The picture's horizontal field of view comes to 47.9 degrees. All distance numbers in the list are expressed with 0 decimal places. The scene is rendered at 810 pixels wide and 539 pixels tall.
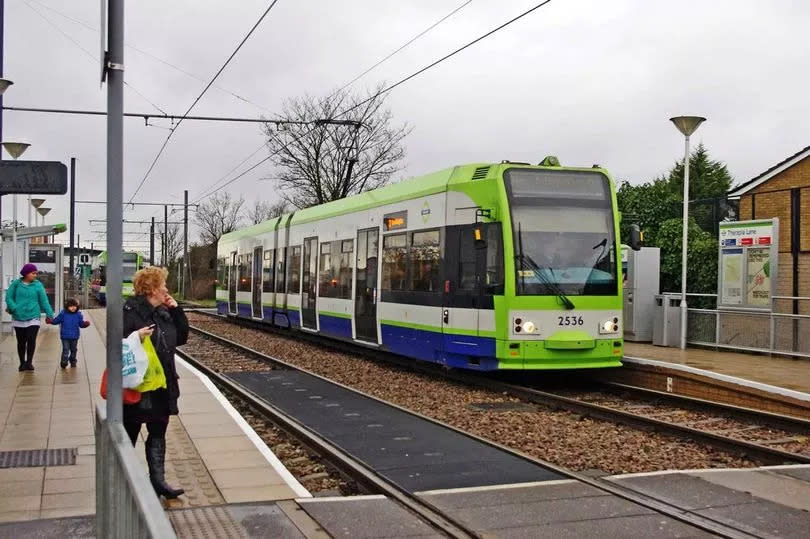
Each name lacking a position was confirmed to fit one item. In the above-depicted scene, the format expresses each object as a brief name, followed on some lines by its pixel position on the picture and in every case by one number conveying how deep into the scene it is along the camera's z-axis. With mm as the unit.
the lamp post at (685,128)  17734
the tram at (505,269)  13305
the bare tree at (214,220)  81688
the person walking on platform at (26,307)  13945
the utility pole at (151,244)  64875
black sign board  6852
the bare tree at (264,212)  77125
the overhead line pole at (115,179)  4898
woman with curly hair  6082
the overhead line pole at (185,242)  58525
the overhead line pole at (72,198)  44125
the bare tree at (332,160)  48562
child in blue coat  14641
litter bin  18781
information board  16953
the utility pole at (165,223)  65500
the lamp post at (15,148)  27016
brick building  19828
